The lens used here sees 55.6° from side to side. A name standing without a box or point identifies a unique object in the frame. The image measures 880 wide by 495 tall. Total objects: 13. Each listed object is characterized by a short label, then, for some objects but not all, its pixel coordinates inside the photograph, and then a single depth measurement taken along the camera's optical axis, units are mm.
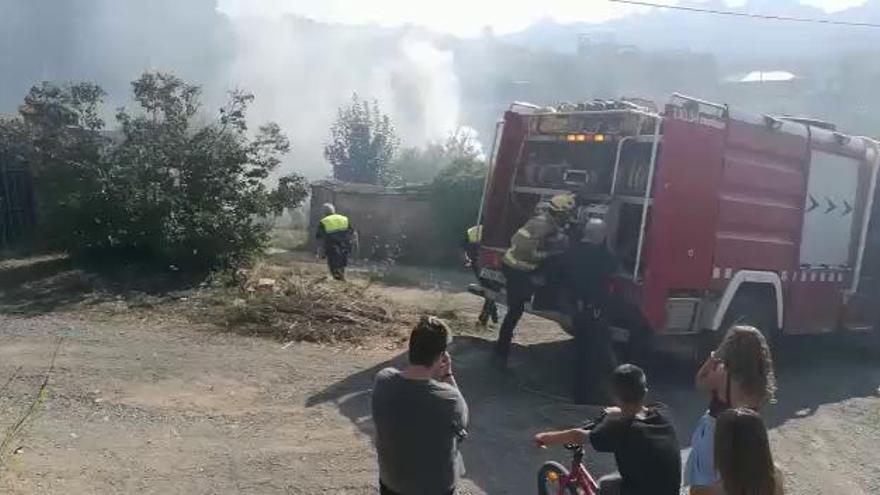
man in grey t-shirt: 3273
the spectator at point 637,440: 3275
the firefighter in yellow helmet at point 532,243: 7113
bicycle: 3905
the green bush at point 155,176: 10461
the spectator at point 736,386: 3125
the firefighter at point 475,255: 8516
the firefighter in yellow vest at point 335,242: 11797
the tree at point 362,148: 28312
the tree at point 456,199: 17266
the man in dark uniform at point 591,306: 6730
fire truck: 6906
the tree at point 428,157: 28094
